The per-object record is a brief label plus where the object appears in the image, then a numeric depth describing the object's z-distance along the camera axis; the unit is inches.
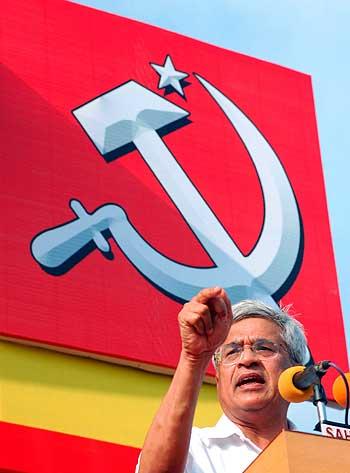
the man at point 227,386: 149.6
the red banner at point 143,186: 425.1
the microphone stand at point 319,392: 150.9
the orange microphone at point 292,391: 151.7
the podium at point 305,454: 134.0
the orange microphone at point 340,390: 153.3
